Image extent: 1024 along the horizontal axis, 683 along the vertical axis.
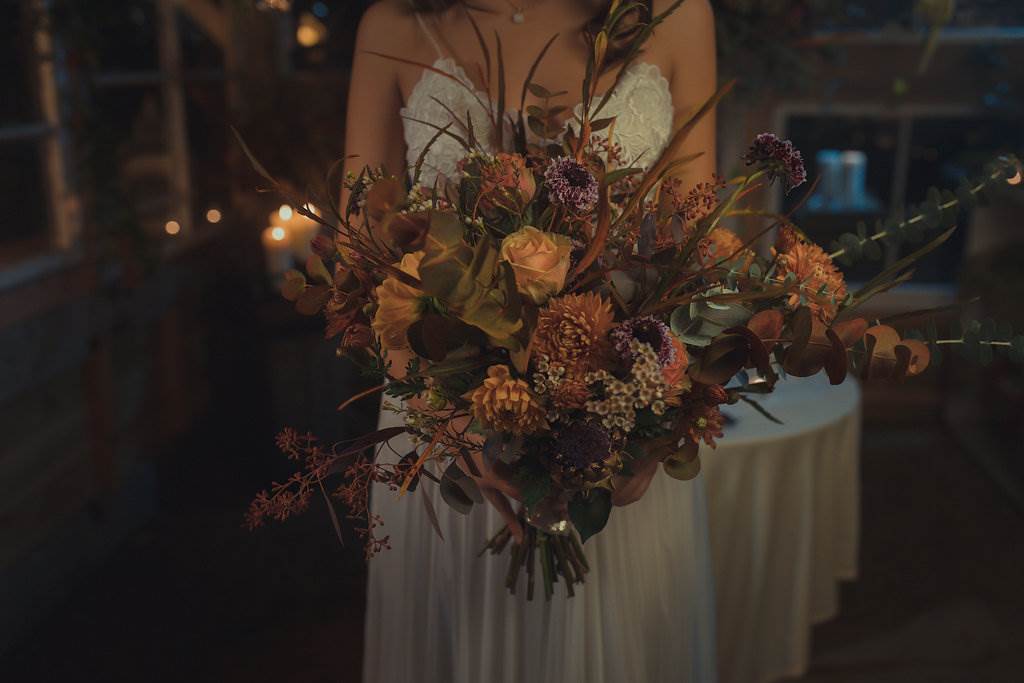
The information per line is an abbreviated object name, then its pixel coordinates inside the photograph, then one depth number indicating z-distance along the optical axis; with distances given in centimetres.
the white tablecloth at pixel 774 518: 233
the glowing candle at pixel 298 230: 395
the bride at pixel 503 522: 146
